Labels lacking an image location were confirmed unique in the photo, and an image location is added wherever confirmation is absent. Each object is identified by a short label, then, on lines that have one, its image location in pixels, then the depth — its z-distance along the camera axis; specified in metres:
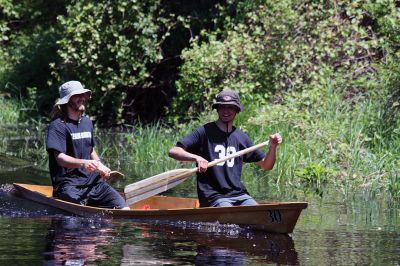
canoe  18.52
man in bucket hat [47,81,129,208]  20.22
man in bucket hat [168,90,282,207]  19.05
